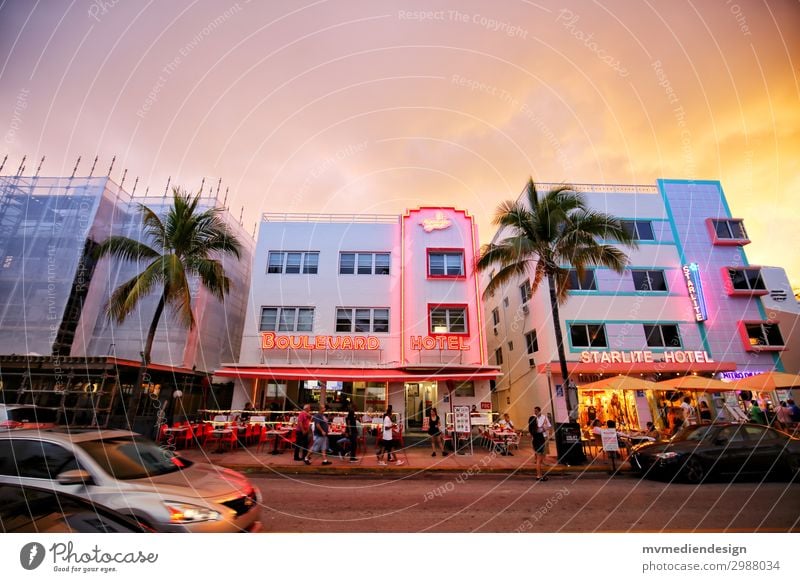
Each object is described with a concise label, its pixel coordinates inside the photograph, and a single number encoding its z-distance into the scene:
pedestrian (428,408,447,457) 14.26
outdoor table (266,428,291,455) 13.91
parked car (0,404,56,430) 9.89
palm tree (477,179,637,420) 14.41
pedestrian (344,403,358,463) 12.51
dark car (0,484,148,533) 2.58
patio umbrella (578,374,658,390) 15.50
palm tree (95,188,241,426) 13.12
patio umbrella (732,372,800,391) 14.88
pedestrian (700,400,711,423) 18.69
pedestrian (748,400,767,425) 17.05
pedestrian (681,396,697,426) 14.81
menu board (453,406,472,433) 13.60
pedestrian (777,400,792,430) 14.08
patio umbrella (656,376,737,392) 15.11
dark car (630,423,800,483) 9.05
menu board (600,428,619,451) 11.34
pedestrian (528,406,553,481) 10.70
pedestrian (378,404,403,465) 12.39
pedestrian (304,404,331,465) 12.16
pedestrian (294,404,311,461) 12.27
